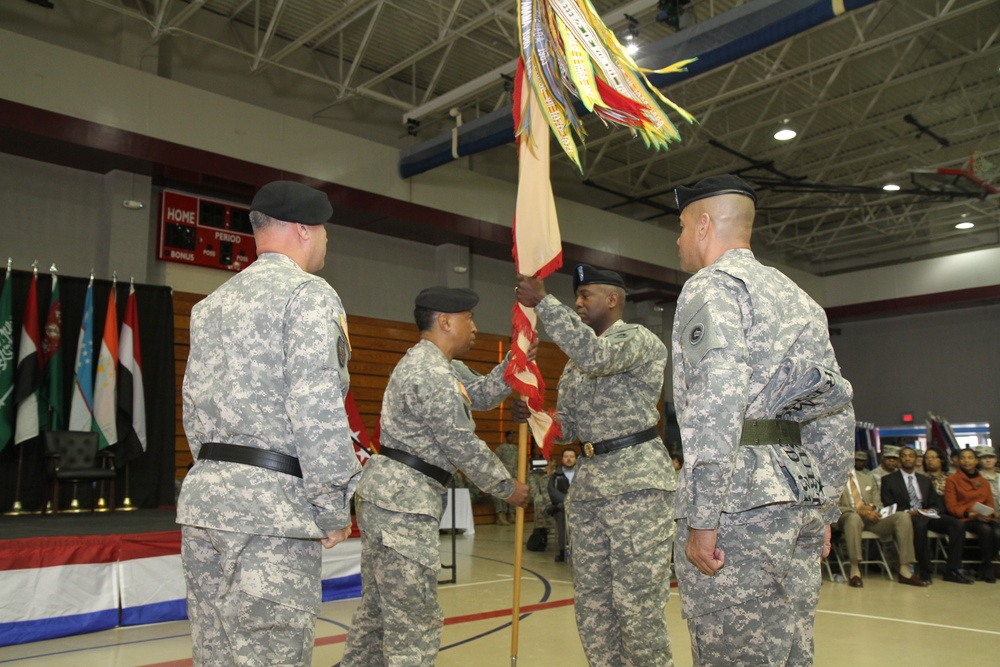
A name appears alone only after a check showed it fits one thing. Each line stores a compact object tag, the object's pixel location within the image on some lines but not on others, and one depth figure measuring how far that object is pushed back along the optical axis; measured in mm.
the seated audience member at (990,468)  7957
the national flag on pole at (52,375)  7593
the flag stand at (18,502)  7237
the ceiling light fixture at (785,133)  12312
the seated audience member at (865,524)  7105
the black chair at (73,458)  7168
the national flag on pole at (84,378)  7609
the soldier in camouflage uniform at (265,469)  1832
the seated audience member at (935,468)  8473
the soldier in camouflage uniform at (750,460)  1861
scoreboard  9662
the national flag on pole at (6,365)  7273
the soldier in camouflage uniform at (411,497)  2789
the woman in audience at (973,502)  7438
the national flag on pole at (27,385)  7352
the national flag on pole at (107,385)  7707
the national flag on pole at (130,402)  7965
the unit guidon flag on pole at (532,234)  3289
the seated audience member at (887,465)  8250
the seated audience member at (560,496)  8156
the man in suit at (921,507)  7352
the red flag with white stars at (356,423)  8763
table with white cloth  10328
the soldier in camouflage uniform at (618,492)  2885
